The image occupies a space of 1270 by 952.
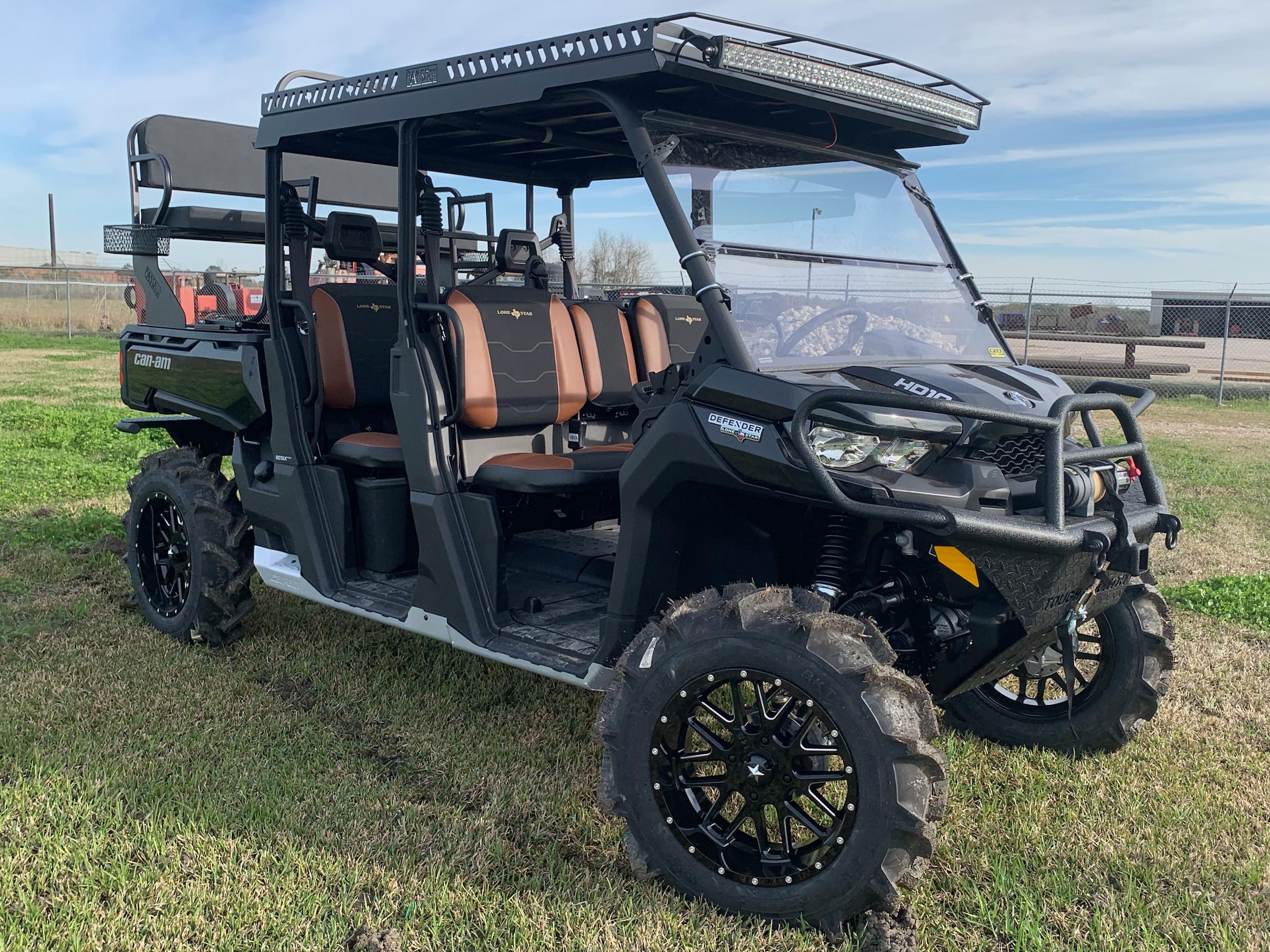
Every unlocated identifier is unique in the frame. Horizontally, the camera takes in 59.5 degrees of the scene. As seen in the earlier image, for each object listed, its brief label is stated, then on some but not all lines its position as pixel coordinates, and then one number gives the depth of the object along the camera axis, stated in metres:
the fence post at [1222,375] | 16.91
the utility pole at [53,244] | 51.59
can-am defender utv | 3.05
